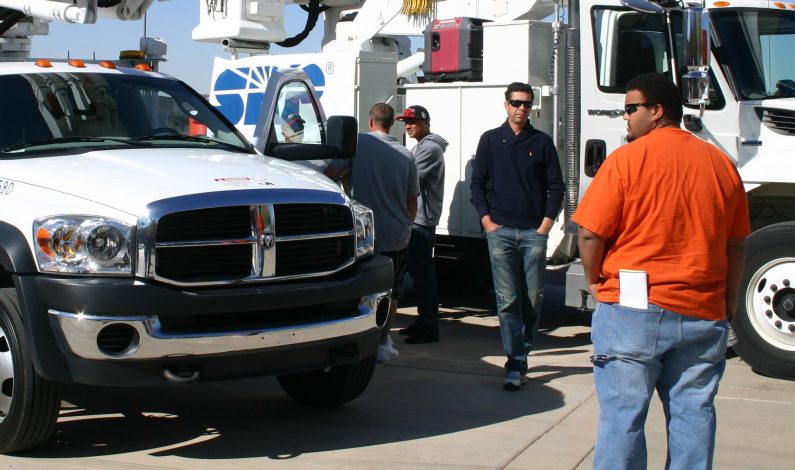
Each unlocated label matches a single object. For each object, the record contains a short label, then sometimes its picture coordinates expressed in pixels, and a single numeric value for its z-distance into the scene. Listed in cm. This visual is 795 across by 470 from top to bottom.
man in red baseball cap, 898
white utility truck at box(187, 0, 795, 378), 798
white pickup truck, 533
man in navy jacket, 722
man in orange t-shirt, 426
